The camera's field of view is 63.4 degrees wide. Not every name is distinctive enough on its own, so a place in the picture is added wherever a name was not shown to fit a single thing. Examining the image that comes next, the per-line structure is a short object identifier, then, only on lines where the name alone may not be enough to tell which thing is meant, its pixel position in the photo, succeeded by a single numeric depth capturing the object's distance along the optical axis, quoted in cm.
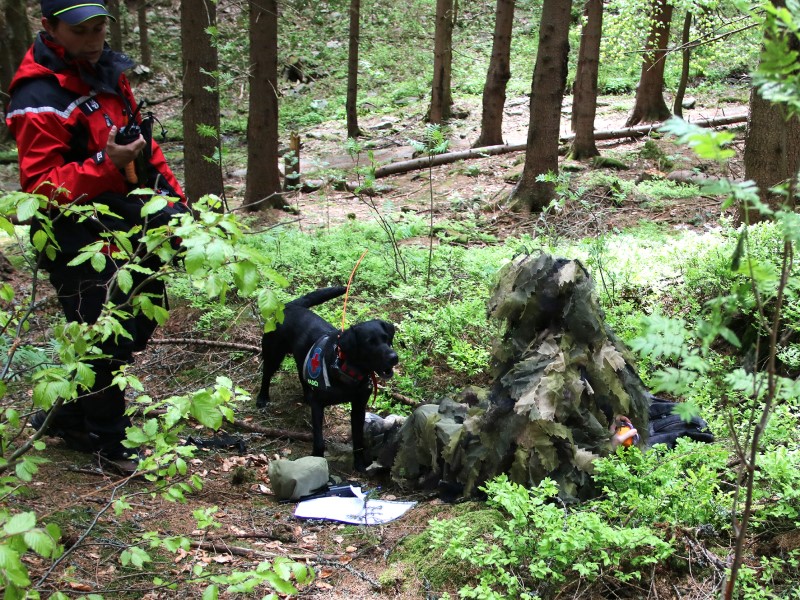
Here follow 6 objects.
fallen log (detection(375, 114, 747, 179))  1482
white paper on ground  369
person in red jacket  328
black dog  432
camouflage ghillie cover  344
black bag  389
